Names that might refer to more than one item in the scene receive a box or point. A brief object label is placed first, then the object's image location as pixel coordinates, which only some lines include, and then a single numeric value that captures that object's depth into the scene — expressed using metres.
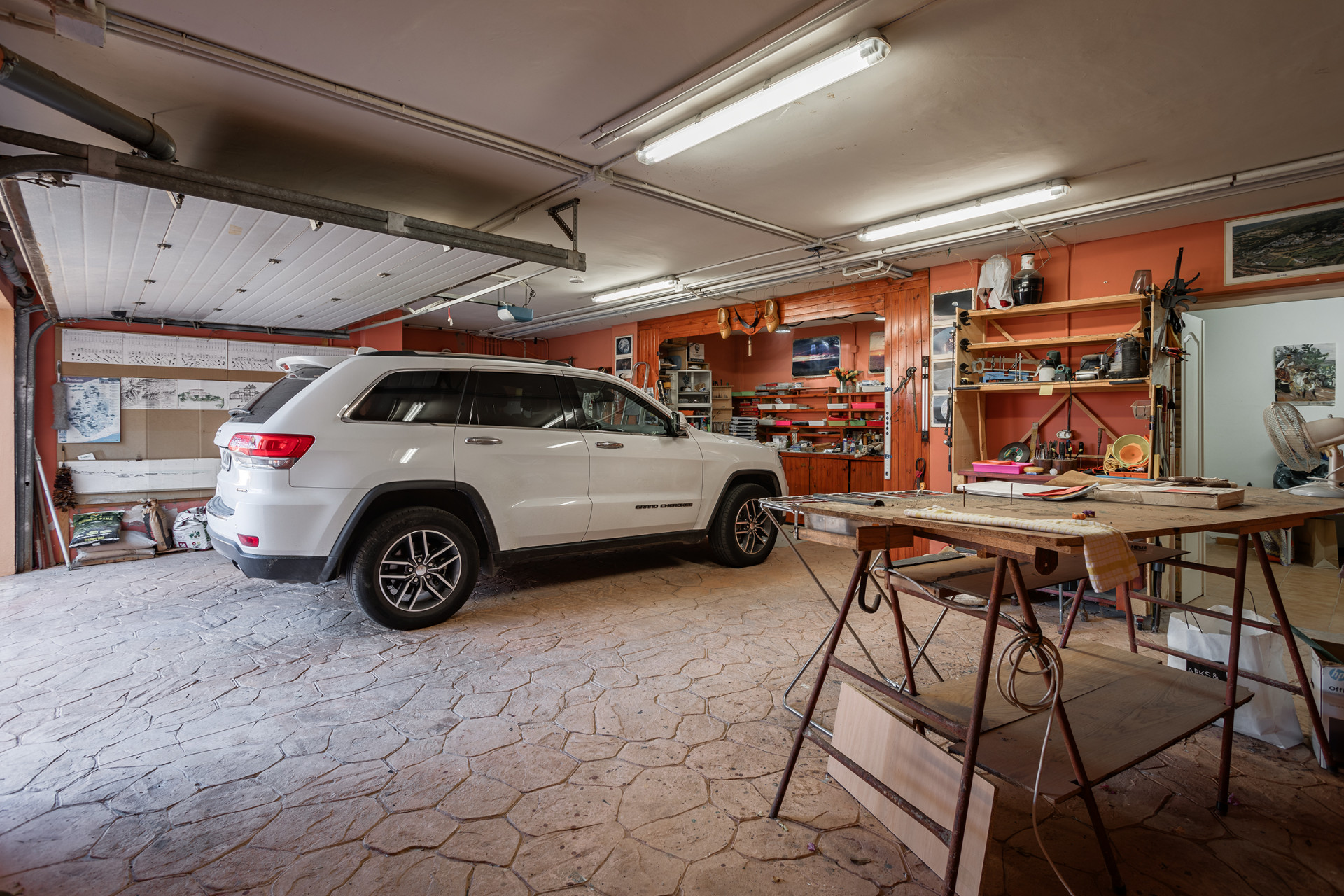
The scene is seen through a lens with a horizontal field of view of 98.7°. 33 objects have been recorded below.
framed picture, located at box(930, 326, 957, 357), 6.22
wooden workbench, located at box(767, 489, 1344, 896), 1.53
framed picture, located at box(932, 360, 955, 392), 6.18
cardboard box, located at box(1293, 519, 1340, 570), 5.00
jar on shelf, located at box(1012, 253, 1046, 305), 5.34
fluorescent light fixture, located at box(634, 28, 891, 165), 2.58
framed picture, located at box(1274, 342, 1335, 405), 4.82
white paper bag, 2.50
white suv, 3.33
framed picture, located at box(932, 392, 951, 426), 6.18
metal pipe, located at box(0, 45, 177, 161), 2.28
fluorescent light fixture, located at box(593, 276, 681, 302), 7.31
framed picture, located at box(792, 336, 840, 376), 10.08
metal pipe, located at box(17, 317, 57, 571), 5.61
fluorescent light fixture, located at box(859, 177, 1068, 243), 4.18
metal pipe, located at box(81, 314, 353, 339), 6.65
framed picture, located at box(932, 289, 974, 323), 6.10
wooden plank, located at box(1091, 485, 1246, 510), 2.12
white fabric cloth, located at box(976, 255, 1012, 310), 5.57
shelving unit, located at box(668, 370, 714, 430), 9.88
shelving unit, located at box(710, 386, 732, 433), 10.39
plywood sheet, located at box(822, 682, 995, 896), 1.58
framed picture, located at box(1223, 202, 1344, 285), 4.29
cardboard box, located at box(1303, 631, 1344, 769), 2.33
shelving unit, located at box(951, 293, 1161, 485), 5.04
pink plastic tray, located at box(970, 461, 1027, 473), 4.01
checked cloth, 1.37
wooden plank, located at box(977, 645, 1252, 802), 1.63
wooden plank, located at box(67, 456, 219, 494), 6.23
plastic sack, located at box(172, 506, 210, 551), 6.43
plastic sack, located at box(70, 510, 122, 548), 5.81
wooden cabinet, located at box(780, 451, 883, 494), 8.36
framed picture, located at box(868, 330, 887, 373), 9.35
